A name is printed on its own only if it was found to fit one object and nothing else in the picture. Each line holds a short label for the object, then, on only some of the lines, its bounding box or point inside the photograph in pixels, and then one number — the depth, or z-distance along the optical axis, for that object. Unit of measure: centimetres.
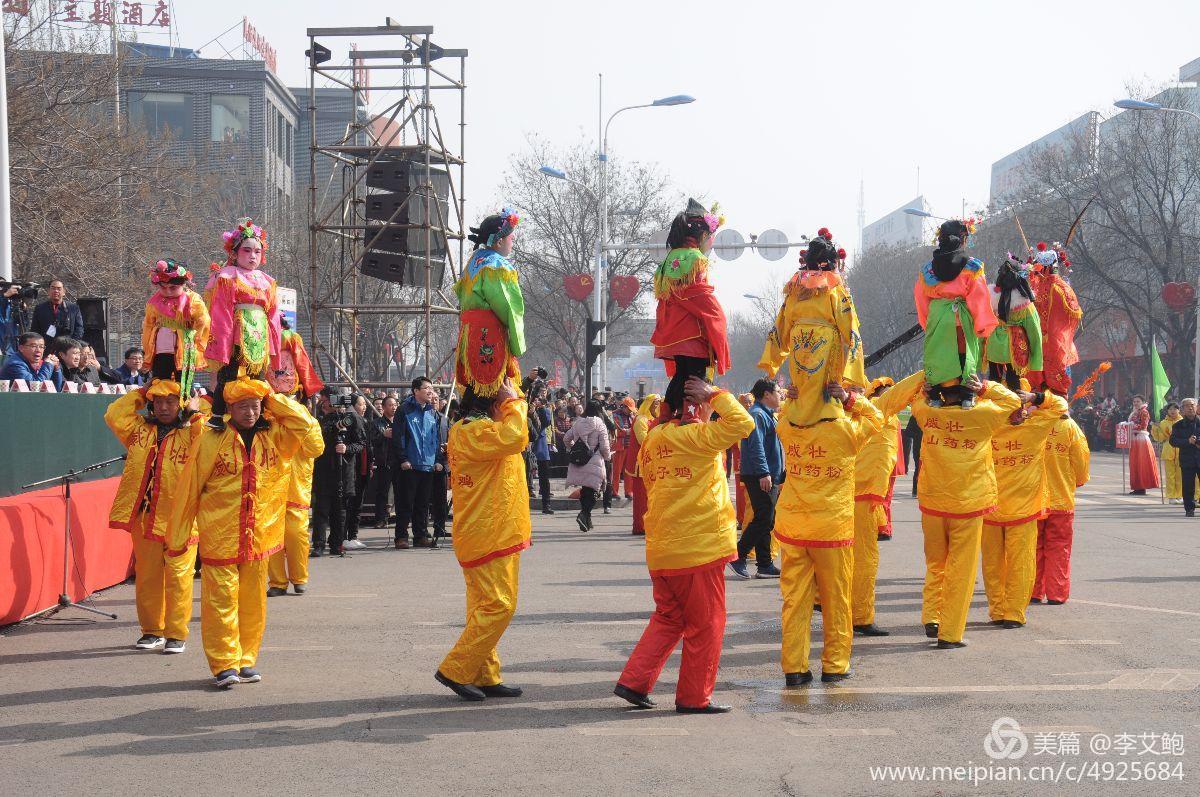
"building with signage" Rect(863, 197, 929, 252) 13725
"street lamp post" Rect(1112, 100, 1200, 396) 3110
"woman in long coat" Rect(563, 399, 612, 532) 1728
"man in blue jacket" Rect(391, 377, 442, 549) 1495
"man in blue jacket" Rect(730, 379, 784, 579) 1211
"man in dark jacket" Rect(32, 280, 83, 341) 1368
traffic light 2144
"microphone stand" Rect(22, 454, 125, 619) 981
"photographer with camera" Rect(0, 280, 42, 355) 1304
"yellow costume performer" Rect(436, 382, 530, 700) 671
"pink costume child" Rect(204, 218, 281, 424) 800
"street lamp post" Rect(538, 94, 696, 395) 3195
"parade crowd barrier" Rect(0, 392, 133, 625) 910
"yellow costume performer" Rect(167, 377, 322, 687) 718
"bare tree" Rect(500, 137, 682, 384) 4269
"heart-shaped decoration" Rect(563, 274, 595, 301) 2978
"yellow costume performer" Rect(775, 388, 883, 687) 725
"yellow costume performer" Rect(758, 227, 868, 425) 747
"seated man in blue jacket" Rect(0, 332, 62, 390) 1141
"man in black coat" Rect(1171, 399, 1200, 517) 1912
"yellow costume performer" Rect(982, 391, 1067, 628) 914
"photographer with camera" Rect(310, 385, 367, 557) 1395
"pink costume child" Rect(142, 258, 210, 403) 868
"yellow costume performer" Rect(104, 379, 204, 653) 845
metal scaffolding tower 1773
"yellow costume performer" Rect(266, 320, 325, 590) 1088
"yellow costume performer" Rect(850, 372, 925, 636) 854
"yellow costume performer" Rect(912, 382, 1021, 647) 830
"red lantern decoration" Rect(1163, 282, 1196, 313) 3447
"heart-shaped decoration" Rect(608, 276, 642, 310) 3388
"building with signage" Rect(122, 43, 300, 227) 5953
